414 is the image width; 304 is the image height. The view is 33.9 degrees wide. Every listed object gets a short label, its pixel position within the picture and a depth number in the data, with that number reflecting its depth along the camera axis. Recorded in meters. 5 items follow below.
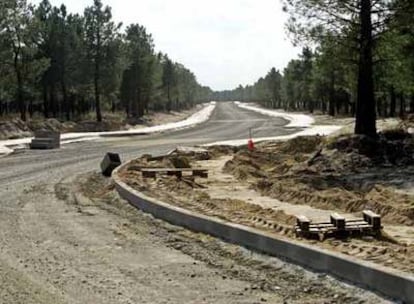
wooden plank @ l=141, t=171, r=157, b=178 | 18.38
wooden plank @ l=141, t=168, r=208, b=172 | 19.09
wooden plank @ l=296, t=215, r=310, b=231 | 9.38
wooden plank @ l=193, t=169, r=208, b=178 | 19.51
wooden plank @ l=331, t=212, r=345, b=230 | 9.50
